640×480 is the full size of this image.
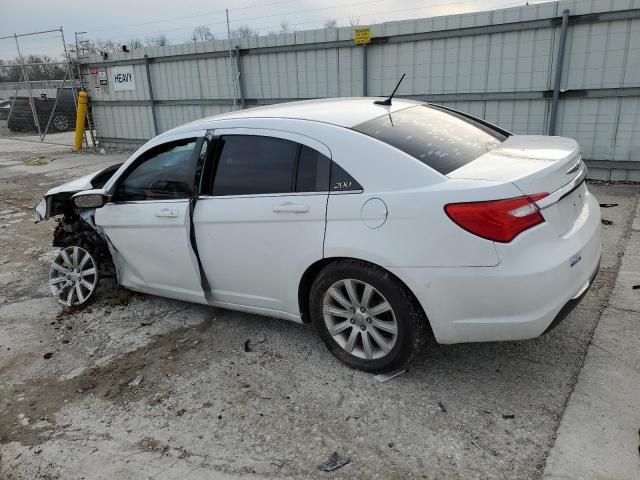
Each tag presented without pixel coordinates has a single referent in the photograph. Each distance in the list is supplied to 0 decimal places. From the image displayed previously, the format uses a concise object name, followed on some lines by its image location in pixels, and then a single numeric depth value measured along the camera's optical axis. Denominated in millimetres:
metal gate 18891
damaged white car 2682
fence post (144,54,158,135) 13492
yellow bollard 15000
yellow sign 9562
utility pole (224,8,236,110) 11734
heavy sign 14016
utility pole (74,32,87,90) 14955
